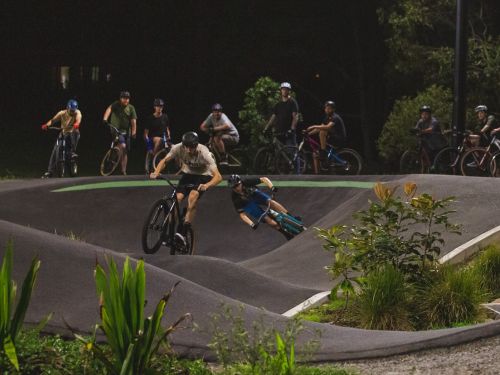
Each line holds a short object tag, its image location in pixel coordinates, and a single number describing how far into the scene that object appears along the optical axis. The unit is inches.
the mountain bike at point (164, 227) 582.6
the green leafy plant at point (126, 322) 246.7
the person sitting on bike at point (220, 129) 818.8
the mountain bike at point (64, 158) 811.4
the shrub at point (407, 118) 1010.7
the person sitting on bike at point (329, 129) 818.8
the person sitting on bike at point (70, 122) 792.3
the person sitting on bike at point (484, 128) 796.6
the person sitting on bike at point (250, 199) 631.2
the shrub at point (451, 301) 393.7
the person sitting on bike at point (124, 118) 813.2
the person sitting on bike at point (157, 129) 834.2
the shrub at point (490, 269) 450.0
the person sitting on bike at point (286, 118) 826.8
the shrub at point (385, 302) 386.0
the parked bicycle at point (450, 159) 791.7
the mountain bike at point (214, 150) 824.3
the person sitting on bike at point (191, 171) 592.1
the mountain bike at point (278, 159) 829.8
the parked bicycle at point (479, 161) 781.3
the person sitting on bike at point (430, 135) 816.3
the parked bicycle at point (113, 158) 812.7
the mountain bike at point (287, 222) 639.8
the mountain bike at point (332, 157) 826.2
